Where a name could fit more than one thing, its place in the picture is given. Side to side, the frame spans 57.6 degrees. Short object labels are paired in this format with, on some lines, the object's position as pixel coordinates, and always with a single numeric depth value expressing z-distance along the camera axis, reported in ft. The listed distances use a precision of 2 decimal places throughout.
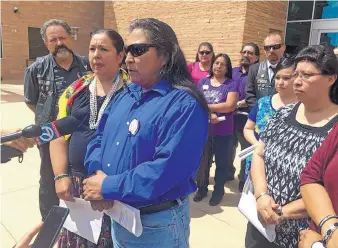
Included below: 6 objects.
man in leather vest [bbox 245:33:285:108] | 12.87
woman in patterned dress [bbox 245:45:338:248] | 5.76
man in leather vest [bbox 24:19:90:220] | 10.10
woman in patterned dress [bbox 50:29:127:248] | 7.28
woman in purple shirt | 13.30
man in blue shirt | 4.76
